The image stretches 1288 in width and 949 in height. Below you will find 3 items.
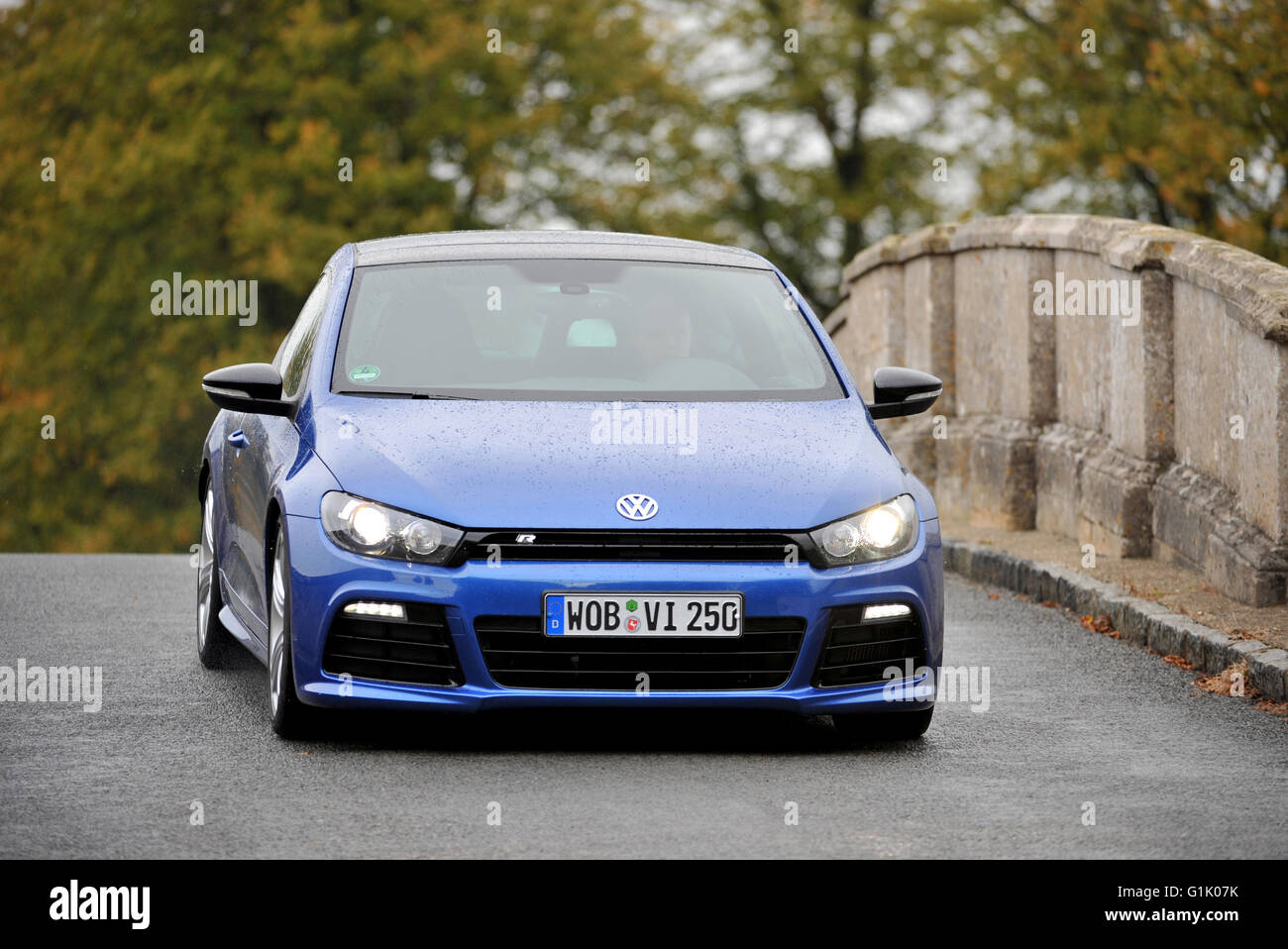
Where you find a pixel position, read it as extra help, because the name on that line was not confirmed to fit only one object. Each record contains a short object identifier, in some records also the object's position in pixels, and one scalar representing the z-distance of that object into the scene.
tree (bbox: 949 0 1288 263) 45.84
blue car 13.42
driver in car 15.80
